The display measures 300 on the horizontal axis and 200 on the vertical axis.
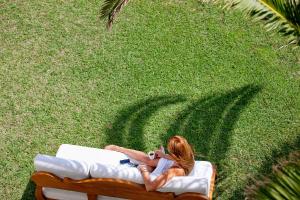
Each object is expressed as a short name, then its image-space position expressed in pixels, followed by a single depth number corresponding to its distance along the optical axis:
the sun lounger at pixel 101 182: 6.76
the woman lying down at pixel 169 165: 6.79
